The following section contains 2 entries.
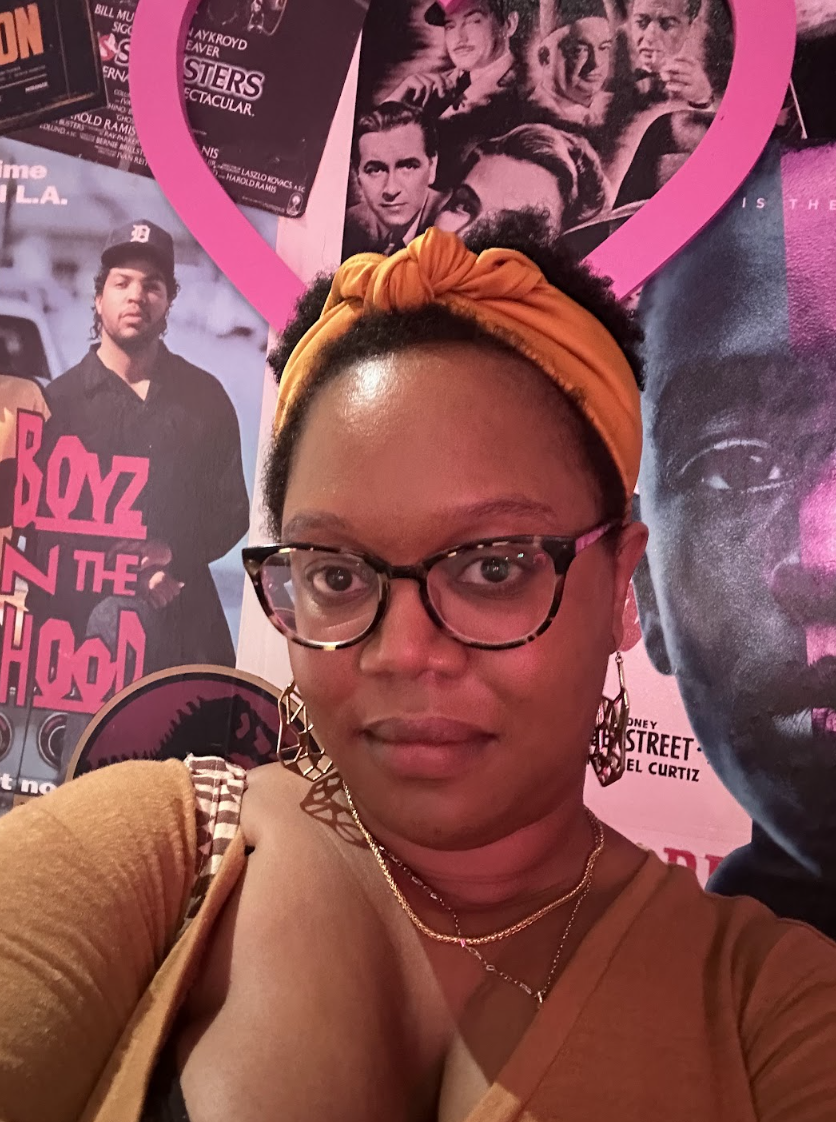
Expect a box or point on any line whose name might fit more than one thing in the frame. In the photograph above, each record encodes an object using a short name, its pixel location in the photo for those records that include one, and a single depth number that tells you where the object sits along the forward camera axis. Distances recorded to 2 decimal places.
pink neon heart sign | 1.09
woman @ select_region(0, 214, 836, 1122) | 0.67
